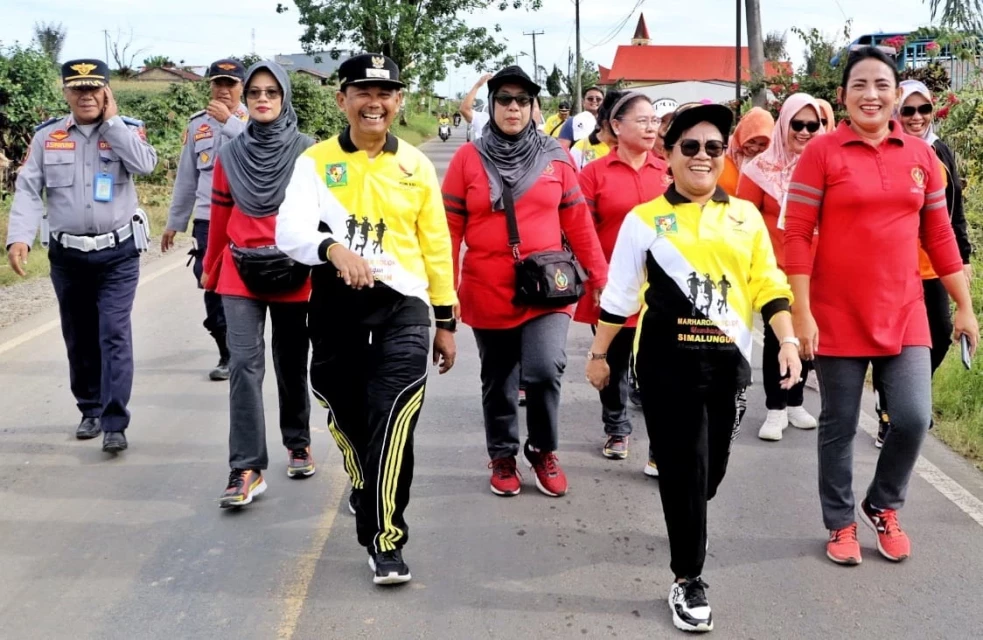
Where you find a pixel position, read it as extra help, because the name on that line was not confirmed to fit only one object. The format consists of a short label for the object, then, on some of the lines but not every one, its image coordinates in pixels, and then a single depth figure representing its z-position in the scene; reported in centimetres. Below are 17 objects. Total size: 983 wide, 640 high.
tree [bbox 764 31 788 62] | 5558
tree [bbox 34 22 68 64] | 5538
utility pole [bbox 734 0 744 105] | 2854
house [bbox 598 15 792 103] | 11269
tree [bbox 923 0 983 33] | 1020
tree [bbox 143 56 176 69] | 10431
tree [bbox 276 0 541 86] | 5456
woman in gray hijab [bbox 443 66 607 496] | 529
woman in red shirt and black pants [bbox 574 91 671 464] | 595
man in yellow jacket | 428
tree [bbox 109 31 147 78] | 6500
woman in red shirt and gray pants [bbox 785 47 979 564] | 443
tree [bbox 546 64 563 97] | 8415
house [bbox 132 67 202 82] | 9964
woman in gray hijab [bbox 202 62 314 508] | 517
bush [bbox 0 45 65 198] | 1527
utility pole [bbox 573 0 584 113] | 5116
